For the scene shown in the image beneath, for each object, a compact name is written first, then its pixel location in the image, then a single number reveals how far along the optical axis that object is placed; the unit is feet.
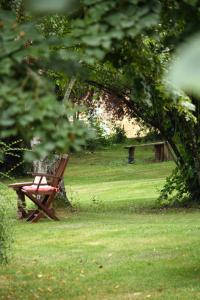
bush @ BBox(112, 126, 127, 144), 115.50
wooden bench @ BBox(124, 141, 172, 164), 90.64
